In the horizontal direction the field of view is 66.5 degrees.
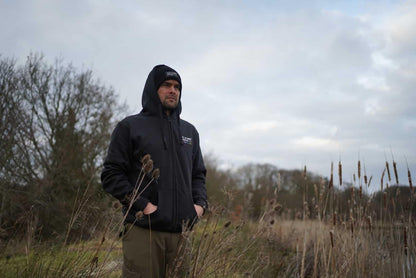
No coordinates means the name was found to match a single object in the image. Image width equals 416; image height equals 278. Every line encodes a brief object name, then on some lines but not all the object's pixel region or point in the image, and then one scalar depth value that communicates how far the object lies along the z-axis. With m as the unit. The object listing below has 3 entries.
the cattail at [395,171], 3.27
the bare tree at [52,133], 8.86
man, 2.34
